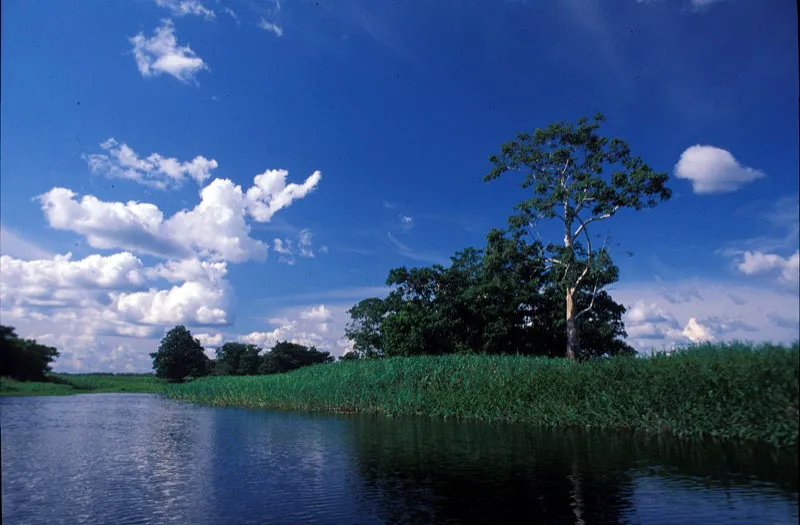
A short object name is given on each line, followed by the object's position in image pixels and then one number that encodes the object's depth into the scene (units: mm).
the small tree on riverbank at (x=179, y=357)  87688
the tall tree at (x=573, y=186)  35375
